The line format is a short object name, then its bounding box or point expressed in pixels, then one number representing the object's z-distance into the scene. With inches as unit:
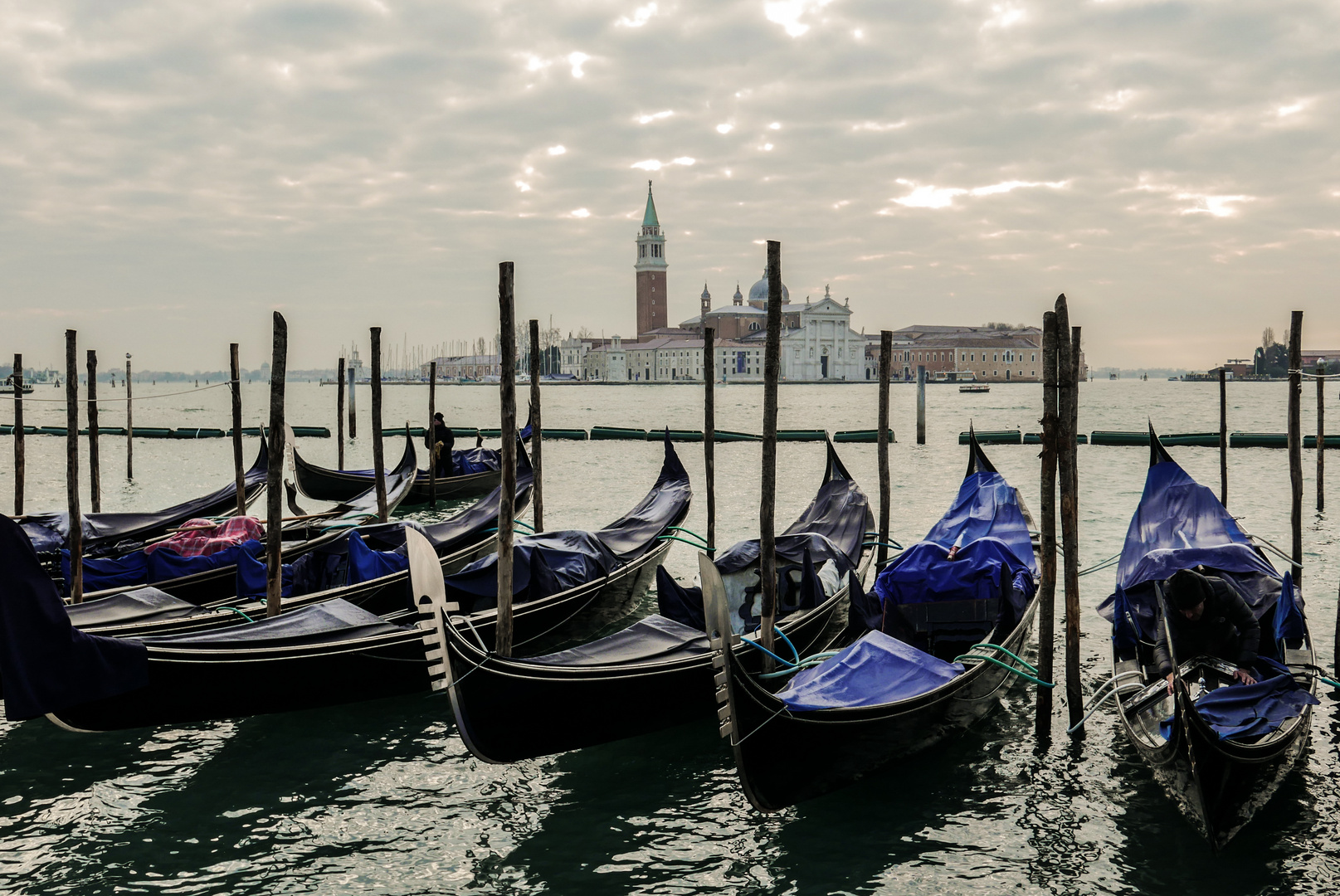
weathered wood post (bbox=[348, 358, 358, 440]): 1011.3
